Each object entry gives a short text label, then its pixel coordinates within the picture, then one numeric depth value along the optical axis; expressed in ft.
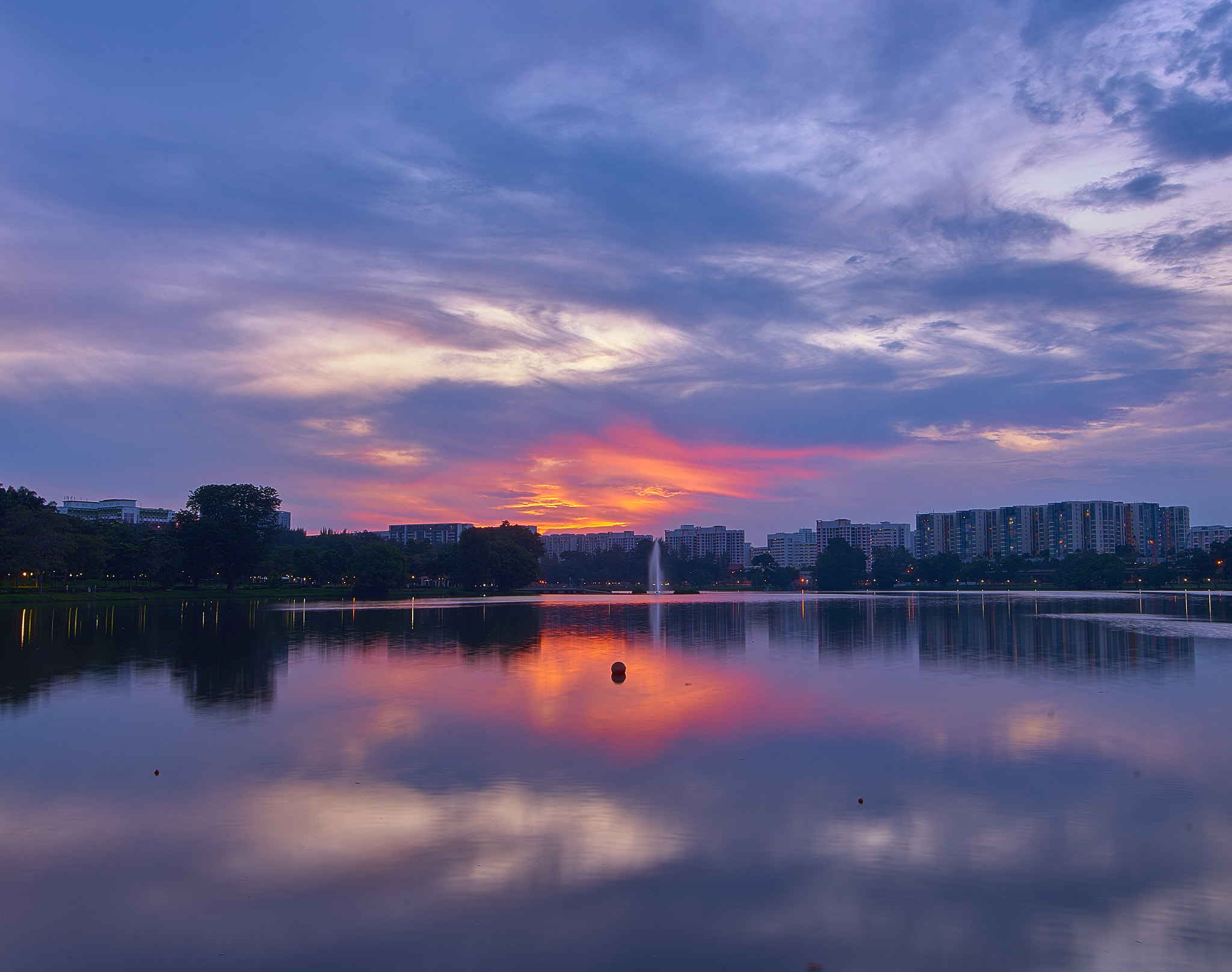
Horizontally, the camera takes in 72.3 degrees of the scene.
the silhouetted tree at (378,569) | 320.70
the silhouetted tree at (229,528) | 307.37
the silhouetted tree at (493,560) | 375.04
